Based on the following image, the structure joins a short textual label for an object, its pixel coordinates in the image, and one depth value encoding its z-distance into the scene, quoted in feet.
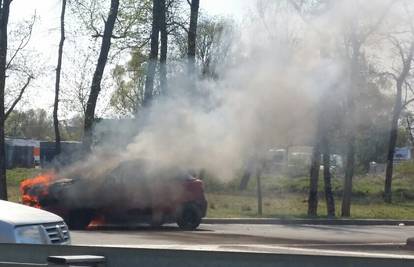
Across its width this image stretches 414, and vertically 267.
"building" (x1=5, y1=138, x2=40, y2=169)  222.89
